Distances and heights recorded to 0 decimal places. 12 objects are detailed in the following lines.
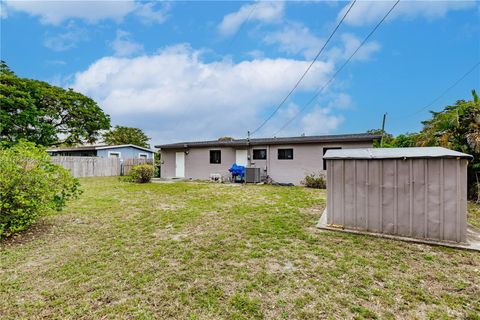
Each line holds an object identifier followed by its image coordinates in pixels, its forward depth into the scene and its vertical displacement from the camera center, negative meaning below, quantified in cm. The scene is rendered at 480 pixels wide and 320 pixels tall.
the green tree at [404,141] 1062 +90
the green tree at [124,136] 3291 +336
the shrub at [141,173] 1314 -85
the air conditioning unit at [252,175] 1256 -93
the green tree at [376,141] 1087 +138
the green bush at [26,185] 394 -48
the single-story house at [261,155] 1167 +19
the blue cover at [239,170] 1295 -67
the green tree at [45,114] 1694 +405
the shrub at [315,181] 1122 -115
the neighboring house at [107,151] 1991 +73
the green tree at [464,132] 741 +91
